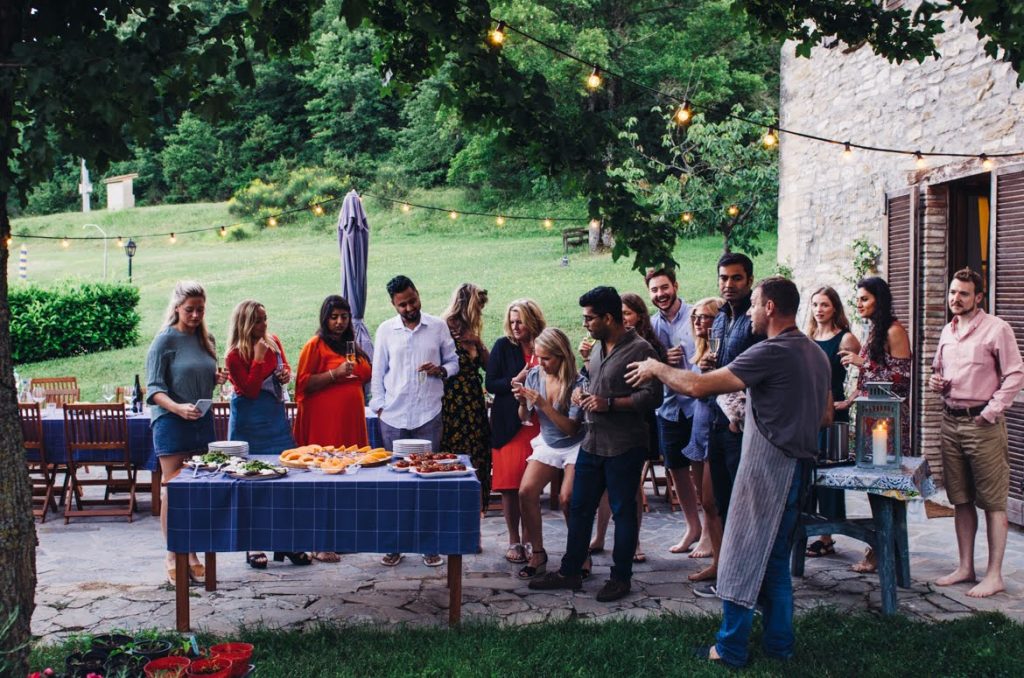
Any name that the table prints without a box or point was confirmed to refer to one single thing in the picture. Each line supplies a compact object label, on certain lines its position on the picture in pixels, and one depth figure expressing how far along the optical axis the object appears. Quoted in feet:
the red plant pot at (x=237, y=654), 11.38
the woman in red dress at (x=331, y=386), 19.67
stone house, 23.82
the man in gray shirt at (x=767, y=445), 13.35
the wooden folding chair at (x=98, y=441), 23.97
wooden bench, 80.07
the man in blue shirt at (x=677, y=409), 19.83
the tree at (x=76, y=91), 9.62
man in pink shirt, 17.48
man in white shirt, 20.20
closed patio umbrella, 27.07
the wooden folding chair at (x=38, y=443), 24.14
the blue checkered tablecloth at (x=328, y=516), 15.44
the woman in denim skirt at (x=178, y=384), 18.25
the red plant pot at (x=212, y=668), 10.78
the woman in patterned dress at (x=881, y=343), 18.49
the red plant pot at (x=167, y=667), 10.52
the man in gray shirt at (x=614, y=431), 16.87
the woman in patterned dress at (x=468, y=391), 20.89
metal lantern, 16.26
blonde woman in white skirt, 18.56
